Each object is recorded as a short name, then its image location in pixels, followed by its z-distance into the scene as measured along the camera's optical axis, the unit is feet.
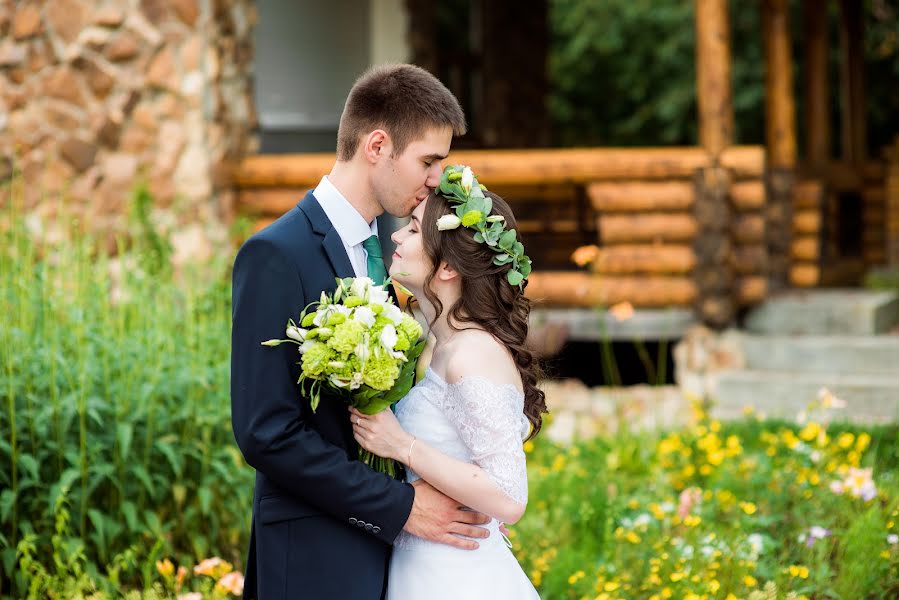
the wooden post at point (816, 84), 41.60
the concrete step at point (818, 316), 28.30
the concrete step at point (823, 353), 26.35
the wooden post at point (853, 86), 46.21
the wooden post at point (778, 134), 32.17
